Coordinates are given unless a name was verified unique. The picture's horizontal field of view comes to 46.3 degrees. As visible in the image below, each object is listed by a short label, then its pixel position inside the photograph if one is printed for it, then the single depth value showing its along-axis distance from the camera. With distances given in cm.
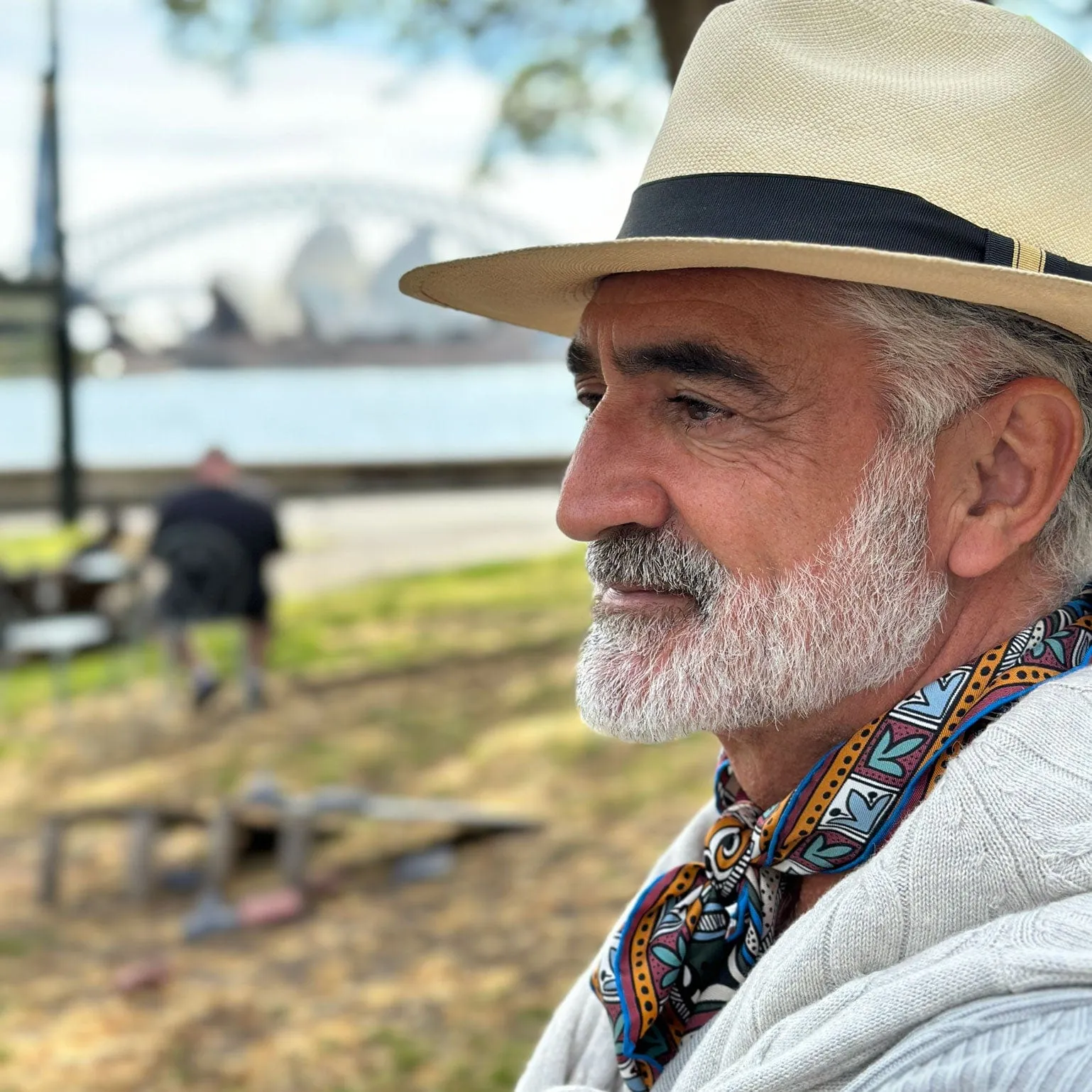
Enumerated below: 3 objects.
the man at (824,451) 133
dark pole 1422
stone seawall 1808
